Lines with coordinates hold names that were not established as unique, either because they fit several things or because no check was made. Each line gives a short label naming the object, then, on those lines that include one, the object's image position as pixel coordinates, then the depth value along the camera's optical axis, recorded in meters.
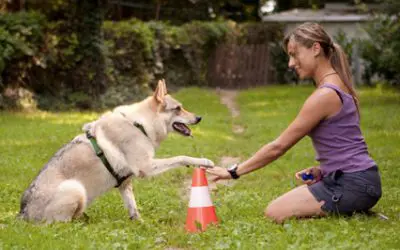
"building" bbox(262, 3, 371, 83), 36.38
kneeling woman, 7.18
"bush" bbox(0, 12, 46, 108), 19.98
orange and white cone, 7.21
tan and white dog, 7.45
